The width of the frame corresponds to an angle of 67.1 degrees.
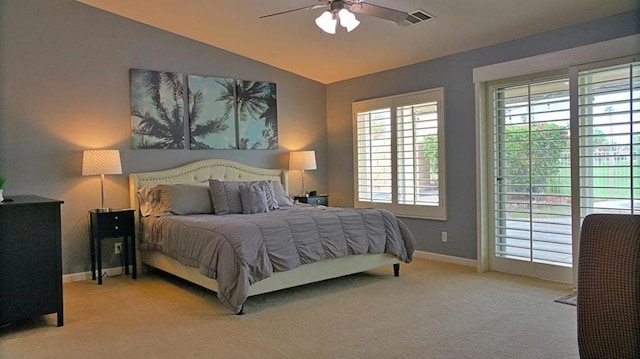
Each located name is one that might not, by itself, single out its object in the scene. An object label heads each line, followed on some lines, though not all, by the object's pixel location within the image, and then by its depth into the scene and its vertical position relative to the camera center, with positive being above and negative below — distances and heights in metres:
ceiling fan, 3.72 +1.27
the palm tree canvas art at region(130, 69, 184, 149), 5.69 +0.82
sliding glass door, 4.09 +0.10
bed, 3.98 -0.55
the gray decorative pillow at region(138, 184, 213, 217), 5.32 -0.26
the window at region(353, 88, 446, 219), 5.84 +0.25
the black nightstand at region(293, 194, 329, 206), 6.77 -0.35
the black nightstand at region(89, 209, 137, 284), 5.06 -0.55
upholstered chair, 1.85 -0.47
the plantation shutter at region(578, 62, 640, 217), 4.02 +0.27
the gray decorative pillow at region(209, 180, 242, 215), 5.42 -0.24
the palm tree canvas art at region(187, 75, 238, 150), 6.11 +0.82
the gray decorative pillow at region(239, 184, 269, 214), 5.43 -0.27
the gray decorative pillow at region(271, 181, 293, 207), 6.09 -0.26
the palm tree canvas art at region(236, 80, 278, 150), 6.53 +0.84
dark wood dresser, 3.51 -0.60
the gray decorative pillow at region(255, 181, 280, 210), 5.74 -0.20
